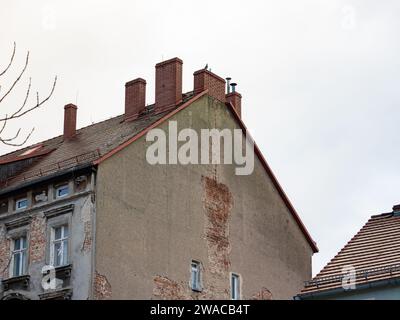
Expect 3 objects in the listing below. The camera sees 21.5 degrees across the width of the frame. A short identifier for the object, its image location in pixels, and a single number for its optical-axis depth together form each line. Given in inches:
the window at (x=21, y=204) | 1435.3
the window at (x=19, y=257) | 1406.3
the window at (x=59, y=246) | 1358.3
